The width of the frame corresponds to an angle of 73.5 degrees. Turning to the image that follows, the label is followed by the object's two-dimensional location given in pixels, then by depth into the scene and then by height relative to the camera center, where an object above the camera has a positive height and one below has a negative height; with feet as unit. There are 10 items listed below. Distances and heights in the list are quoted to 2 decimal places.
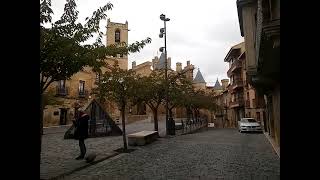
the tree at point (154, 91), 41.86 +2.59
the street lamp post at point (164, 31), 47.64 +16.17
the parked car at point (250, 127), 60.28 -6.70
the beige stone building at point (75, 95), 75.77 +3.18
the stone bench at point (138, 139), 33.01 -5.50
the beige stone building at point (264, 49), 15.24 +4.40
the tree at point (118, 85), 29.66 +2.58
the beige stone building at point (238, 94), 90.08 +4.27
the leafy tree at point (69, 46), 15.53 +4.51
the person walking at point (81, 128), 21.01 -2.40
